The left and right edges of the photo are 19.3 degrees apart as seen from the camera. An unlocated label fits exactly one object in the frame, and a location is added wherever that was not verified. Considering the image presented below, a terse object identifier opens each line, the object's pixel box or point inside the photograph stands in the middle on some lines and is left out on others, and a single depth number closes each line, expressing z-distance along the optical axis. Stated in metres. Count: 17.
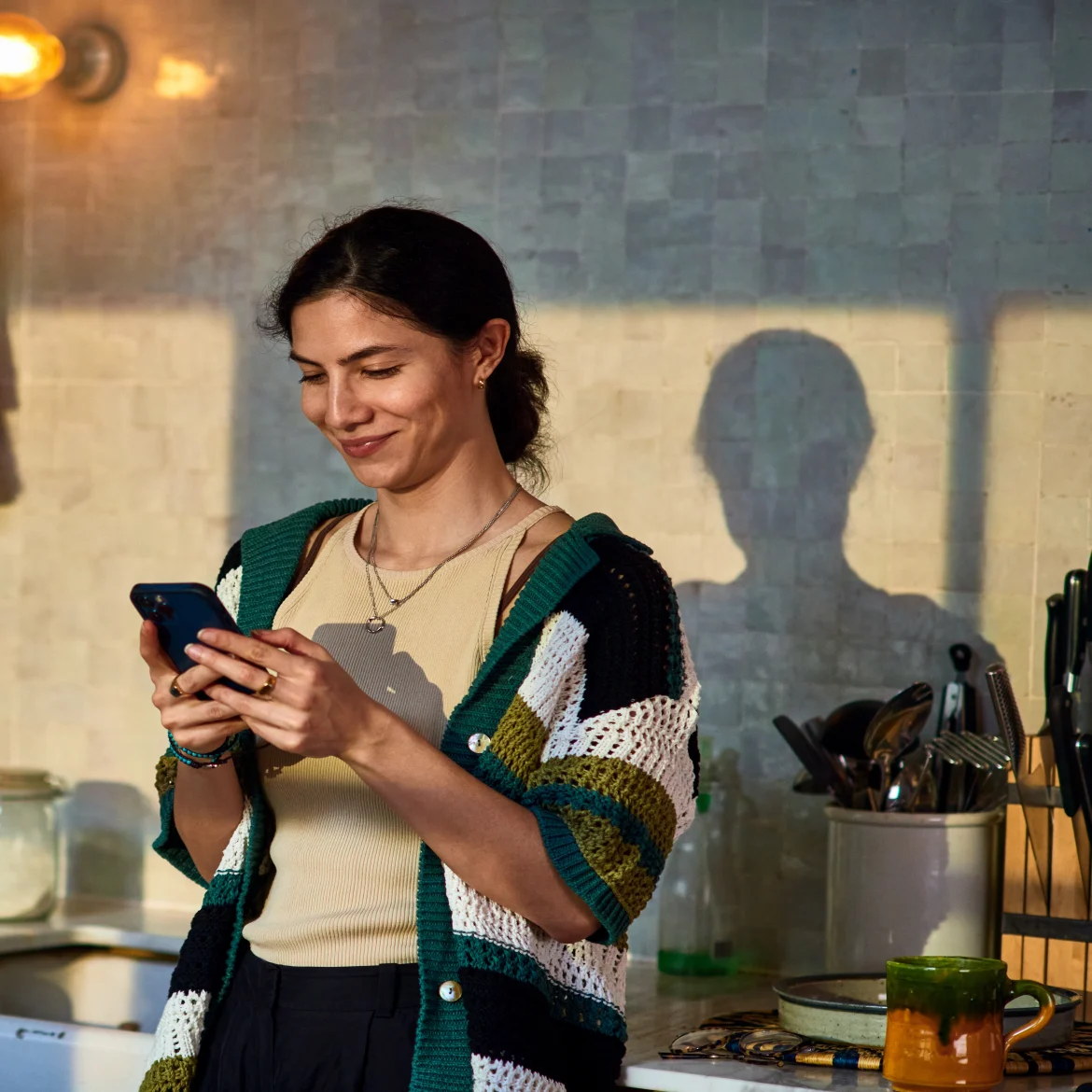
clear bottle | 3.25
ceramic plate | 2.79
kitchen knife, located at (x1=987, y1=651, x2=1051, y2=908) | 2.99
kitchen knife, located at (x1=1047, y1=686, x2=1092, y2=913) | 2.97
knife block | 3.06
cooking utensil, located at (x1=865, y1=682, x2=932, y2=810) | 3.03
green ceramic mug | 2.32
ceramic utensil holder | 2.99
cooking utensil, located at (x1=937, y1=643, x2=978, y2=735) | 3.13
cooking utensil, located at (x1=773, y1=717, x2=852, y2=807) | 3.07
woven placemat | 2.73
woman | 2.43
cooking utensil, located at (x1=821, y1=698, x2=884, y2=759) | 3.08
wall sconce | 3.58
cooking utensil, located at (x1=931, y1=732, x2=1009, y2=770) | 2.99
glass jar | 3.47
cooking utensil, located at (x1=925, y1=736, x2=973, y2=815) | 3.04
